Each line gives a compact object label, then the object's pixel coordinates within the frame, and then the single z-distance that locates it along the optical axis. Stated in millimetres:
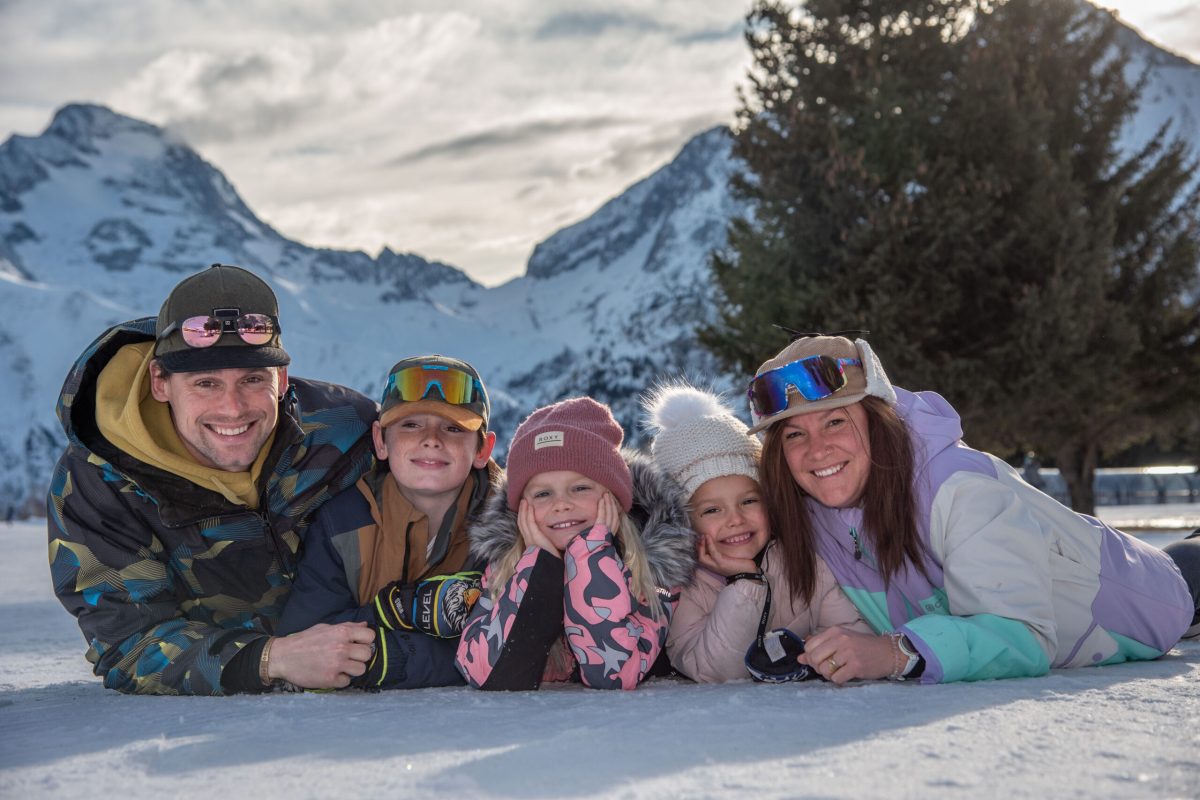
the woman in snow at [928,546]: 3113
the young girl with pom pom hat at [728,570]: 3447
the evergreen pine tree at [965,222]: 12398
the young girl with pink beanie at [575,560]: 3201
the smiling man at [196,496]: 3352
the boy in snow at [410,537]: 3486
